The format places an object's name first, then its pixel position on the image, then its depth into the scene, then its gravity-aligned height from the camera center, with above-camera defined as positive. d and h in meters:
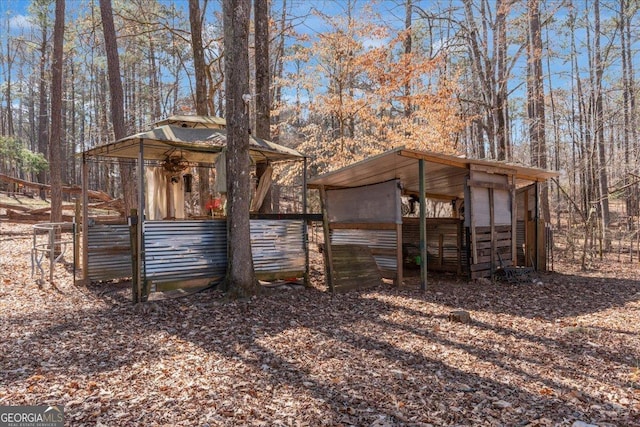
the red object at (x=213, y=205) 10.33 +0.33
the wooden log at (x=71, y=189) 14.35 +1.10
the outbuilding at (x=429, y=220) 7.66 -0.15
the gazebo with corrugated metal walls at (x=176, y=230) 6.08 -0.18
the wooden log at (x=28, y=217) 15.51 +0.21
